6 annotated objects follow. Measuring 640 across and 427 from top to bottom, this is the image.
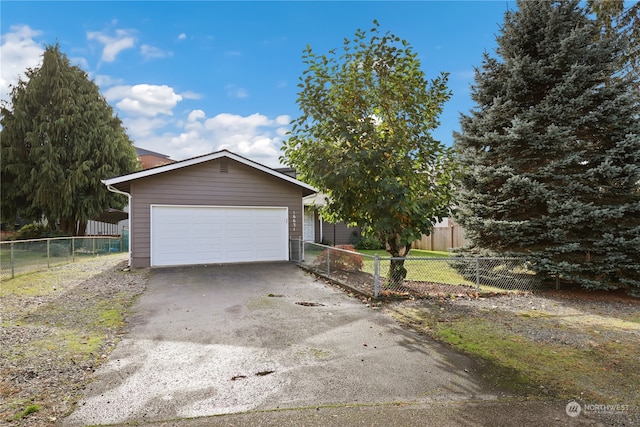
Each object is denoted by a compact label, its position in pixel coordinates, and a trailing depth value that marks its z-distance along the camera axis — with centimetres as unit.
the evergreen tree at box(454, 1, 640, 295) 769
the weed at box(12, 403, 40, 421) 271
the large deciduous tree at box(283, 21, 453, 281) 659
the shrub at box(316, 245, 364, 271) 921
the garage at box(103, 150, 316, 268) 1096
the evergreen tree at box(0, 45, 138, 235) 1753
